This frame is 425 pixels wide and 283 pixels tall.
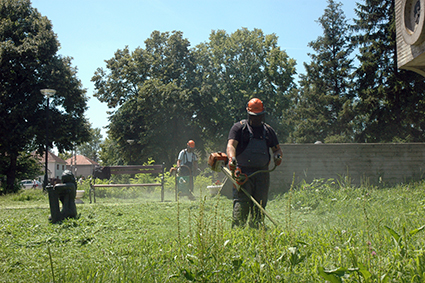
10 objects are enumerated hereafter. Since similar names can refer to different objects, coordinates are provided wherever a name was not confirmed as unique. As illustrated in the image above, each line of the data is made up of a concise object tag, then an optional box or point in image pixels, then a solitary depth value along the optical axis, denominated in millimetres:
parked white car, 59831
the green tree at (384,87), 25711
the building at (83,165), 99062
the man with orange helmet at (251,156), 4609
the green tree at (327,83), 36719
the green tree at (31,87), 23797
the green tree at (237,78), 33344
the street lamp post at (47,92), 18922
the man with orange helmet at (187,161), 11539
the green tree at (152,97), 31188
